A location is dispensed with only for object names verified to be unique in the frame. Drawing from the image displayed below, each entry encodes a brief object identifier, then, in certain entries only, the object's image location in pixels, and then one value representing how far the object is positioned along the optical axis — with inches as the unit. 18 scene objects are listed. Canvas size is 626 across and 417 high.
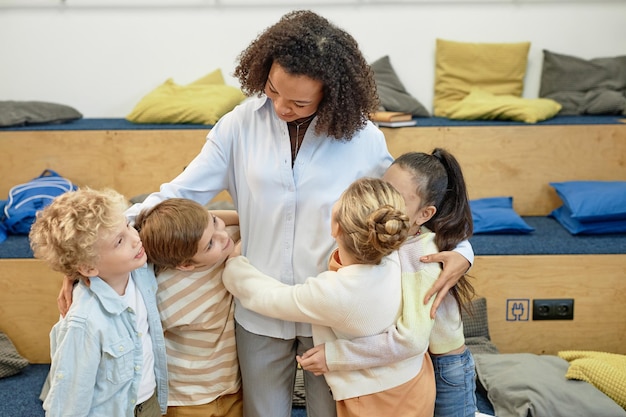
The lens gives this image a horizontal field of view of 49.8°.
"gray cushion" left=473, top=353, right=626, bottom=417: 87.2
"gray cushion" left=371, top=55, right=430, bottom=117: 139.9
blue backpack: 112.0
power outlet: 106.3
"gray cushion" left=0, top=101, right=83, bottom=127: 130.0
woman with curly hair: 56.5
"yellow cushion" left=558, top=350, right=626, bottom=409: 89.5
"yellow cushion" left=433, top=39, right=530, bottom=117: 146.8
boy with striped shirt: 61.9
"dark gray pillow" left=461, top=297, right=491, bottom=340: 103.7
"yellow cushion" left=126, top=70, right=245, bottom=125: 129.9
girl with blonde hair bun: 55.7
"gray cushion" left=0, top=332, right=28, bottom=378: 102.0
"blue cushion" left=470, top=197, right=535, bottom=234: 113.6
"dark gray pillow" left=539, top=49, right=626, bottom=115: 141.5
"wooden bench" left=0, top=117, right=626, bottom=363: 125.8
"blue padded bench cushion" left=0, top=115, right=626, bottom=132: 128.0
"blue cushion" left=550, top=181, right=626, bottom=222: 111.5
